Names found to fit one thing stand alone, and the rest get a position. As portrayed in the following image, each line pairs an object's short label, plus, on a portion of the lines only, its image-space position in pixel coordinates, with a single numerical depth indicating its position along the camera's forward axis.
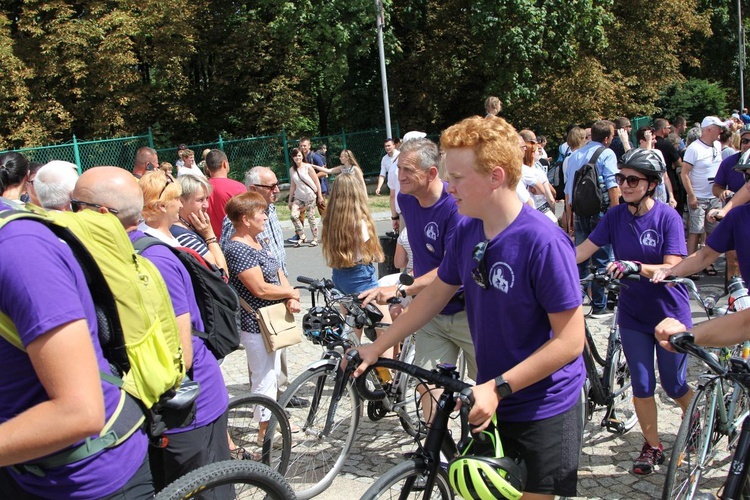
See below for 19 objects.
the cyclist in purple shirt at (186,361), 2.79
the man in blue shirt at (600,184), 7.93
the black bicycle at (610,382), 4.64
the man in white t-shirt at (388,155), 13.97
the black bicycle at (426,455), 2.64
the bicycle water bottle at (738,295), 3.66
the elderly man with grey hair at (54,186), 4.54
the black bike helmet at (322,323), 4.61
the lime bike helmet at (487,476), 2.40
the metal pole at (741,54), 35.72
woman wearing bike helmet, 4.27
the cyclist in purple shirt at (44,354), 1.74
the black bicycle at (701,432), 3.38
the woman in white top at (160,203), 3.76
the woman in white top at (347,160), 13.61
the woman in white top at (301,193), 13.93
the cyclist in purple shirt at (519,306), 2.51
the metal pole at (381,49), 18.19
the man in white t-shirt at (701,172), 9.35
